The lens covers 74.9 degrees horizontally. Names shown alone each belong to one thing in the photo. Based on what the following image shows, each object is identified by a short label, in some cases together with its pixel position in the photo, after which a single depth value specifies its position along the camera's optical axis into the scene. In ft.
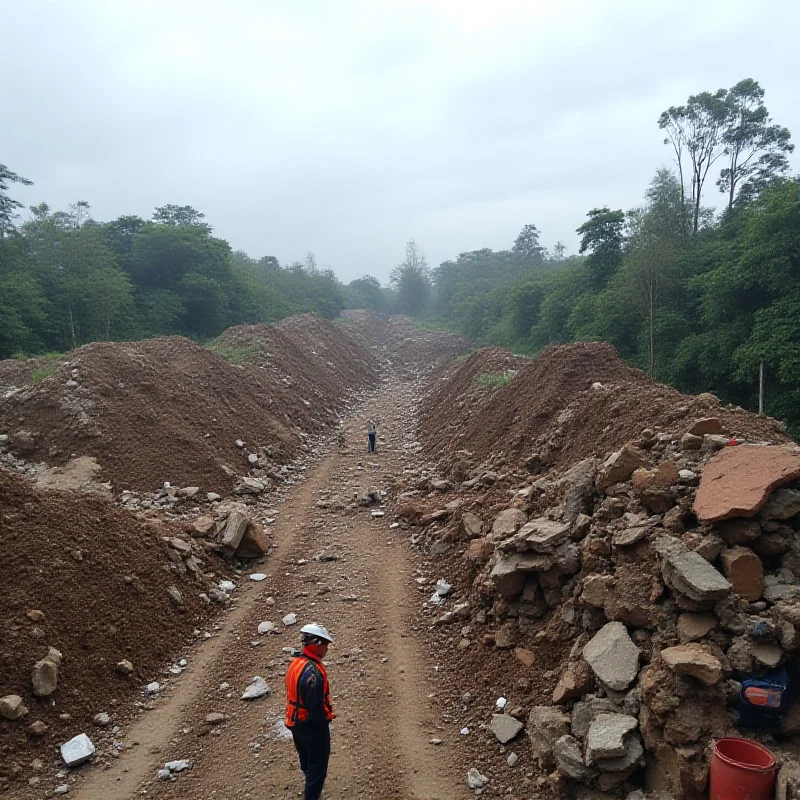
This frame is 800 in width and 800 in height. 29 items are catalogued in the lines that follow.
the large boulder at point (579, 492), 21.31
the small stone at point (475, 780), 15.03
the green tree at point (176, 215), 154.61
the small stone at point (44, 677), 17.19
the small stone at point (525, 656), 18.38
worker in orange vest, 13.56
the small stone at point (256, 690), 18.89
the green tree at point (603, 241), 96.43
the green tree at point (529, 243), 267.59
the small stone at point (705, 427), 21.02
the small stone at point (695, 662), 12.99
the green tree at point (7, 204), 90.63
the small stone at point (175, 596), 23.66
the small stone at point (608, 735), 13.26
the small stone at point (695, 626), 14.12
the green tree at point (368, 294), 346.54
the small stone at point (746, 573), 14.29
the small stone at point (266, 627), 23.12
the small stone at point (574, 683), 15.51
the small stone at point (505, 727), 16.17
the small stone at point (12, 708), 16.16
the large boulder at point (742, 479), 15.33
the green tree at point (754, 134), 94.68
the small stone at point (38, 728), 16.31
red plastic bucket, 11.02
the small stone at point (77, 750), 15.98
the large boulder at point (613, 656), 14.67
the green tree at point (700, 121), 97.35
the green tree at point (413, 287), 317.01
